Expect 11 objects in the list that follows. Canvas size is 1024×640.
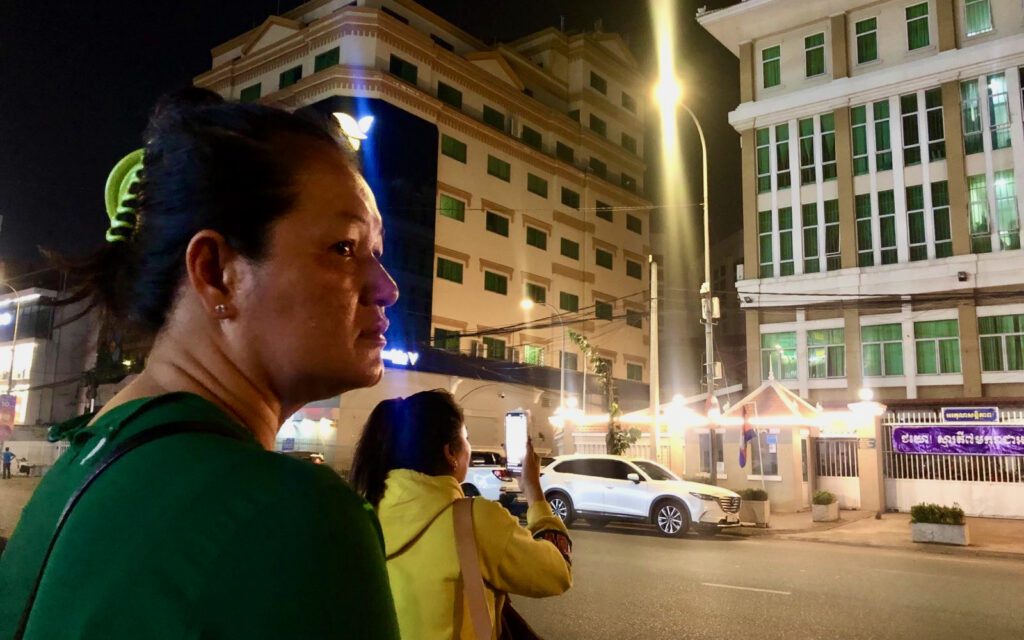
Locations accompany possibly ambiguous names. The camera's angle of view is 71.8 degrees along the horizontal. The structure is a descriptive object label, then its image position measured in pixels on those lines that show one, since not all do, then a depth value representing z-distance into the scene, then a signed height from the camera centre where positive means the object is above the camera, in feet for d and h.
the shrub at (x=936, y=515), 45.85 -5.02
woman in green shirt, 2.13 +0.10
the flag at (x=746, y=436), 59.11 -0.15
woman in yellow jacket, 6.70 -0.98
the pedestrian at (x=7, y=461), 96.48 -5.31
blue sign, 61.87 +2.09
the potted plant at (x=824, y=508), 58.03 -5.94
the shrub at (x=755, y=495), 55.06 -4.67
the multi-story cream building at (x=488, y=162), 102.73 +45.47
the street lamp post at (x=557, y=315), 94.87 +17.69
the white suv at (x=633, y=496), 47.80 -4.44
